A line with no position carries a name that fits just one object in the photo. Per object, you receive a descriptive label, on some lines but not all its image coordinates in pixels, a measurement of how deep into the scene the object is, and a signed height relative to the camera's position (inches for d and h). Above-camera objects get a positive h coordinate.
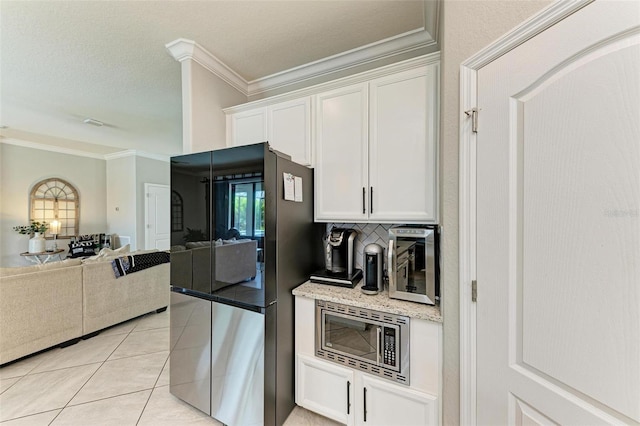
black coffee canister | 66.0 -15.5
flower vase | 196.1 -25.7
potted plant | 196.1 -17.2
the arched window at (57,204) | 206.2 +6.9
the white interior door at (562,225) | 26.8 -1.9
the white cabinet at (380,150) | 62.7 +17.2
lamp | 210.2 -14.7
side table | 195.7 -36.6
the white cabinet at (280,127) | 79.0 +29.1
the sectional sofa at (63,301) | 90.7 -39.0
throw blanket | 120.0 -26.3
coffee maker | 73.8 -14.4
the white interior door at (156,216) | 240.7 -4.5
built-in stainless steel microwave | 56.6 -32.0
